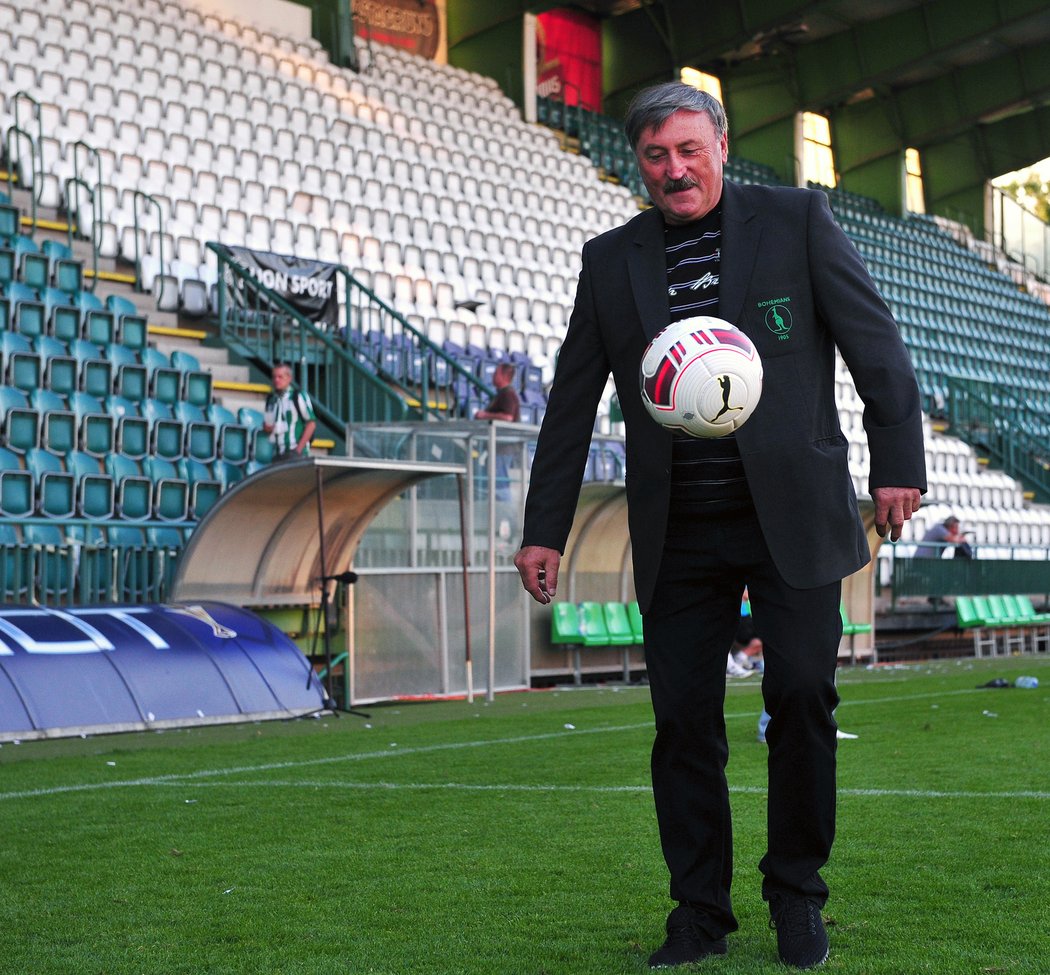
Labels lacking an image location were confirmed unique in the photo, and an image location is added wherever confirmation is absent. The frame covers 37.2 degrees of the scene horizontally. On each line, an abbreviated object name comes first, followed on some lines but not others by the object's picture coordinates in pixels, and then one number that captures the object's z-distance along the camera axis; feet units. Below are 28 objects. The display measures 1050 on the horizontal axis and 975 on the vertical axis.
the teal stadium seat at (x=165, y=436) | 47.47
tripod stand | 36.68
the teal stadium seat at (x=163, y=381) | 50.75
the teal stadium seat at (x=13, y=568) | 37.68
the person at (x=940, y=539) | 71.87
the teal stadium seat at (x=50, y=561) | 38.17
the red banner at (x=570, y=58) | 116.47
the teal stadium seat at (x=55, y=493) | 42.01
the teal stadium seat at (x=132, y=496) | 43.52
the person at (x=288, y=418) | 45.34
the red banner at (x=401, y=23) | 102.22
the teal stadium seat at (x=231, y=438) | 49.55
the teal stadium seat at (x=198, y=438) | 48.45
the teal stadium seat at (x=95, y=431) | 45.65
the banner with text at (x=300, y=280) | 60.95
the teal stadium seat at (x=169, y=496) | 44.45
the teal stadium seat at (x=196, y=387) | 51.80
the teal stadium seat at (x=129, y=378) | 49.62
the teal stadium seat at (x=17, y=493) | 40.70
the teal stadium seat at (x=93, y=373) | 48.55
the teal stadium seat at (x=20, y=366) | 46.70
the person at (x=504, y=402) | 49.62
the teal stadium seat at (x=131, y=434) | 46.39
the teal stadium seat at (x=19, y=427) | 43.91
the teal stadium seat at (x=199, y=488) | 46.11
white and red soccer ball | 11.46
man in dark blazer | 11.91
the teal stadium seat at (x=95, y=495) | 42.83
